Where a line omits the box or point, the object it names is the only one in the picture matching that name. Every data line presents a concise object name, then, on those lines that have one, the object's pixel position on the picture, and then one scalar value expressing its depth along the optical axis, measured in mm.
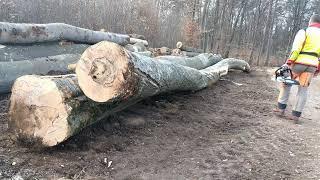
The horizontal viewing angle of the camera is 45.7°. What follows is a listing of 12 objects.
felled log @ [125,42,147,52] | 11488
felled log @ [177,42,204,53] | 15930
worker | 6262
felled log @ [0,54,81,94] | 5789
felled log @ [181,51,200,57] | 15139
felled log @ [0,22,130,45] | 6719
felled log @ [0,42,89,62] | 6582
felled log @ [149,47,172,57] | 13733
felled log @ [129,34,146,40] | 15931
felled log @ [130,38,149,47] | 14041
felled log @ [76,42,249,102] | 3988
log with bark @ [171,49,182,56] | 14783
